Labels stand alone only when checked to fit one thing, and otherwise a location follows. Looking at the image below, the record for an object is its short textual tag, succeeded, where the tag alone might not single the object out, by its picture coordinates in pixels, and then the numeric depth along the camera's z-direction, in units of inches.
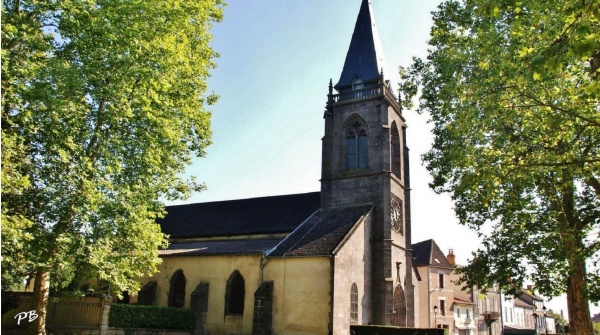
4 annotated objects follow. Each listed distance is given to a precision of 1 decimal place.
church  813.2
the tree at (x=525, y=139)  336.2
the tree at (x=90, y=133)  494.3
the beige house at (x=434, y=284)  1590.8
